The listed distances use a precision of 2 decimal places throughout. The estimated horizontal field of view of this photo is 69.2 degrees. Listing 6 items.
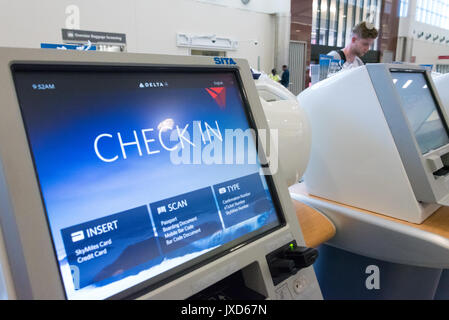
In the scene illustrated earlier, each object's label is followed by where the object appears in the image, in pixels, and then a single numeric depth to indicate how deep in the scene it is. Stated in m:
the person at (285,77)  7.53
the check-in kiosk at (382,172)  0.91
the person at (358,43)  2.04
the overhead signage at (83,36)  5.59
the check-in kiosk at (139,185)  0.43
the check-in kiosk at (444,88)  1.44
